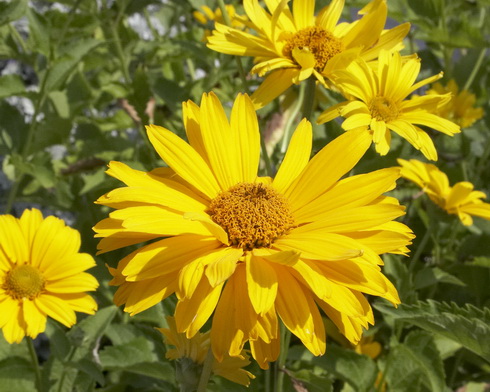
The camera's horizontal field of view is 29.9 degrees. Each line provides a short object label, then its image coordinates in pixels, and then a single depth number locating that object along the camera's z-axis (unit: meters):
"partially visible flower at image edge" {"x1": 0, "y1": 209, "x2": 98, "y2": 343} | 0.30
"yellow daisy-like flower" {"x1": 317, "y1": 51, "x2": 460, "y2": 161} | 0.27
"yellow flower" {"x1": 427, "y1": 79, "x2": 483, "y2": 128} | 0.45
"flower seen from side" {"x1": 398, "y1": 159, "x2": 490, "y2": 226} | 0.35
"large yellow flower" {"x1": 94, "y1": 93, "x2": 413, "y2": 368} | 0.21
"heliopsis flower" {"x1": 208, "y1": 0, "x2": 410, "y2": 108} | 0.27
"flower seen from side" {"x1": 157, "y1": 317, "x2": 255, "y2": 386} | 0.24
